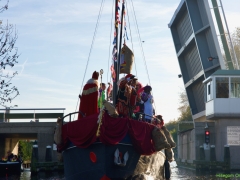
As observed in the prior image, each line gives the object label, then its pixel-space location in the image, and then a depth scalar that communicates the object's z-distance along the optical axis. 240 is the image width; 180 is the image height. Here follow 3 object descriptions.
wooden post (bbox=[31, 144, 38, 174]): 26.13
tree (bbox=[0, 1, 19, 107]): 15.48
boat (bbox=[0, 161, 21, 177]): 25.28
